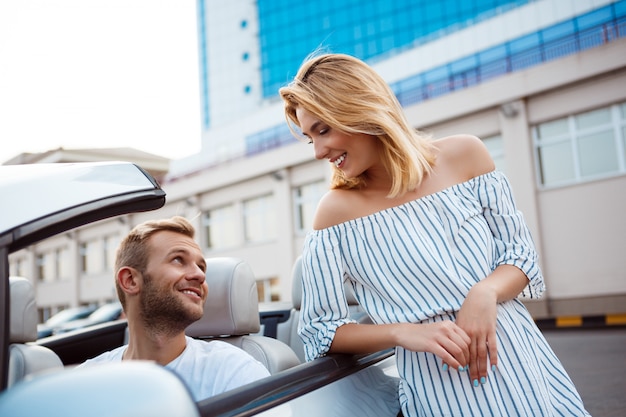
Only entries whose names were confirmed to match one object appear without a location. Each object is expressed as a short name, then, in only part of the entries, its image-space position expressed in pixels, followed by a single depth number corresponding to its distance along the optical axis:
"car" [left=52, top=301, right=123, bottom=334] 10.42
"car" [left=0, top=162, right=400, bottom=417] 0.66
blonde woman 1.57
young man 1.93
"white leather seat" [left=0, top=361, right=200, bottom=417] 0.65
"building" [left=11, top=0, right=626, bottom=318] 13.27
